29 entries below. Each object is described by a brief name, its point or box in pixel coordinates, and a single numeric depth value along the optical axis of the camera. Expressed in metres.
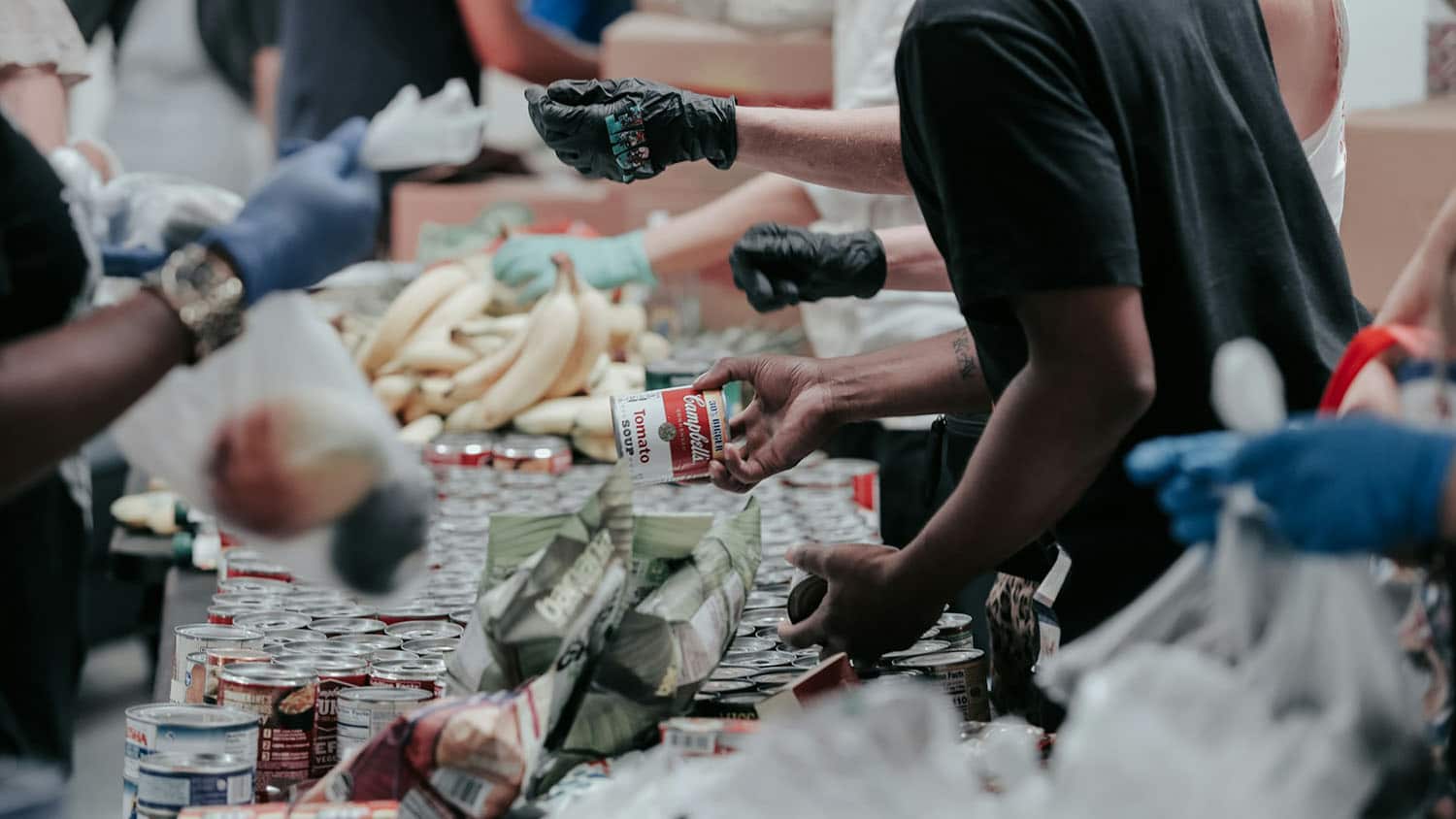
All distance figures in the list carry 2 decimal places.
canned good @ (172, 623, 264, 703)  3.70
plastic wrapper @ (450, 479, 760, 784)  3.47
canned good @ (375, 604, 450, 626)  3.87
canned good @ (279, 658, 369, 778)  3.59
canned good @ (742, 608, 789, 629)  3.84
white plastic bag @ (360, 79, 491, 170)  3.47
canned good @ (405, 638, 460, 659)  3.72
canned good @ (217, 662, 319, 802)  3.56
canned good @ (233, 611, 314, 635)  3.79
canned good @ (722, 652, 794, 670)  3.68
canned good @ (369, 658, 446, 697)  3.60
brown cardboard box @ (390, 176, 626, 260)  7.09
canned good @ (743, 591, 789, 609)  3.92
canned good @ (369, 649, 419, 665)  3.67
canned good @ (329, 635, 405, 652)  3.73
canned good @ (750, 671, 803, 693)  3.62
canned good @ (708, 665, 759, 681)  3.64
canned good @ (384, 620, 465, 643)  3.78
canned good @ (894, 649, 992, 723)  3.65
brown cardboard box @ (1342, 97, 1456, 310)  4.71
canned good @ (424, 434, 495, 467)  4.75
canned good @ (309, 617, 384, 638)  3.80
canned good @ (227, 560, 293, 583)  4.08
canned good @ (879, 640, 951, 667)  3.68
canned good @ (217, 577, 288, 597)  3.97
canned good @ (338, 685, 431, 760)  3.55
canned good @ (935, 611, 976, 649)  3.76
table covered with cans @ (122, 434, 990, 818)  3.45
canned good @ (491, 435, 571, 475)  4.71
